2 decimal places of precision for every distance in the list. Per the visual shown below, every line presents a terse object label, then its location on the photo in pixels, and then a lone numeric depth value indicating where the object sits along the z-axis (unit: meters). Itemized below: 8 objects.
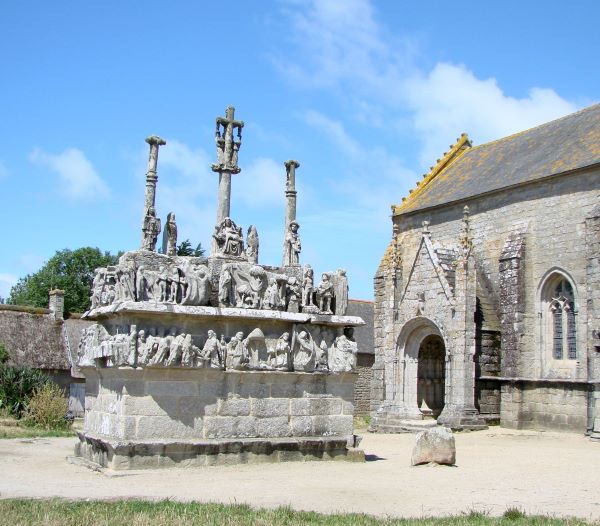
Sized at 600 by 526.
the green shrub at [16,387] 19.61
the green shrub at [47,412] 17.70
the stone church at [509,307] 19.80
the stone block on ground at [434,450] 11.26
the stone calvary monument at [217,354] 9.94
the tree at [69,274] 48.06
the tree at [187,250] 33.03
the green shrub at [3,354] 24.05
